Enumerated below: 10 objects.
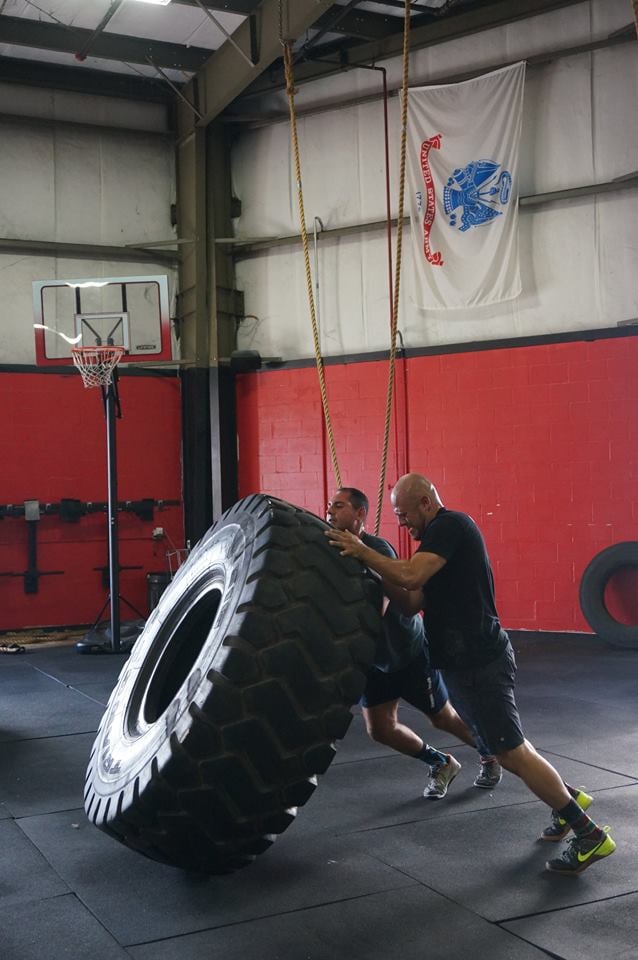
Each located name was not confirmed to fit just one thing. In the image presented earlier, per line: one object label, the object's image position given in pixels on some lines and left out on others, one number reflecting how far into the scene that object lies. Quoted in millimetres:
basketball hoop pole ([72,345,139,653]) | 8570
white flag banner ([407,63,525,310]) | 8609
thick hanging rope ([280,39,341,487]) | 6340
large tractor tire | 3023
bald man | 3422
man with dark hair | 4199
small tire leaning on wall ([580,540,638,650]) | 8164
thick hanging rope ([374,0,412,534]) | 5293
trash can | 9664
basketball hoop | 8609
